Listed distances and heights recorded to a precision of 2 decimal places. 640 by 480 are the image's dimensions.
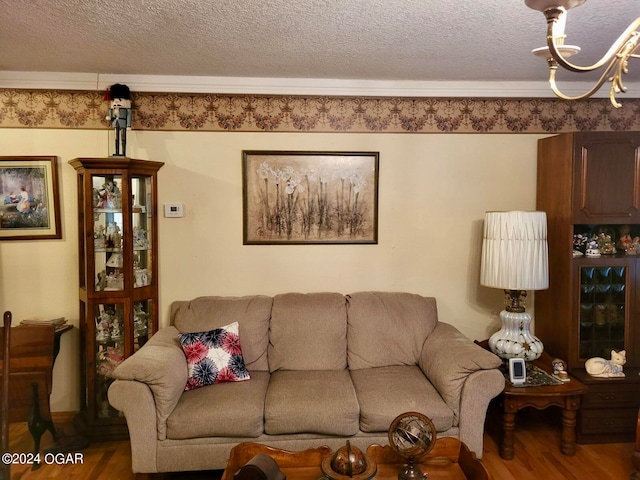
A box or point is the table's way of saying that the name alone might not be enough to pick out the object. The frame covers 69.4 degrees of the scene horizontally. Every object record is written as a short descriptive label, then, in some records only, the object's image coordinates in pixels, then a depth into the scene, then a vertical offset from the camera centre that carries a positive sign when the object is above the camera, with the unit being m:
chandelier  1.30 +0.56
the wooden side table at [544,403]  2.74 -1.06
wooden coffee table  1.92 -1.01
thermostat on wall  3.36 +0.12
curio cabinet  2.99 -0.30
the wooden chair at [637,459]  2.52 -1.27
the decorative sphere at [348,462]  1.73 -0.89
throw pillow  2.75 -0.80
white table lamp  2.97 -0.26
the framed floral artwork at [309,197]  3.40 +0.22
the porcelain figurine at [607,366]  2.95 -0.90
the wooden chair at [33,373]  2.73 -0.87
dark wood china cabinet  2.95 -0.31
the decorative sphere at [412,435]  1.86 -0.85
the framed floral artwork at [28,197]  3.23 +0.21
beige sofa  2.44 -0.93
